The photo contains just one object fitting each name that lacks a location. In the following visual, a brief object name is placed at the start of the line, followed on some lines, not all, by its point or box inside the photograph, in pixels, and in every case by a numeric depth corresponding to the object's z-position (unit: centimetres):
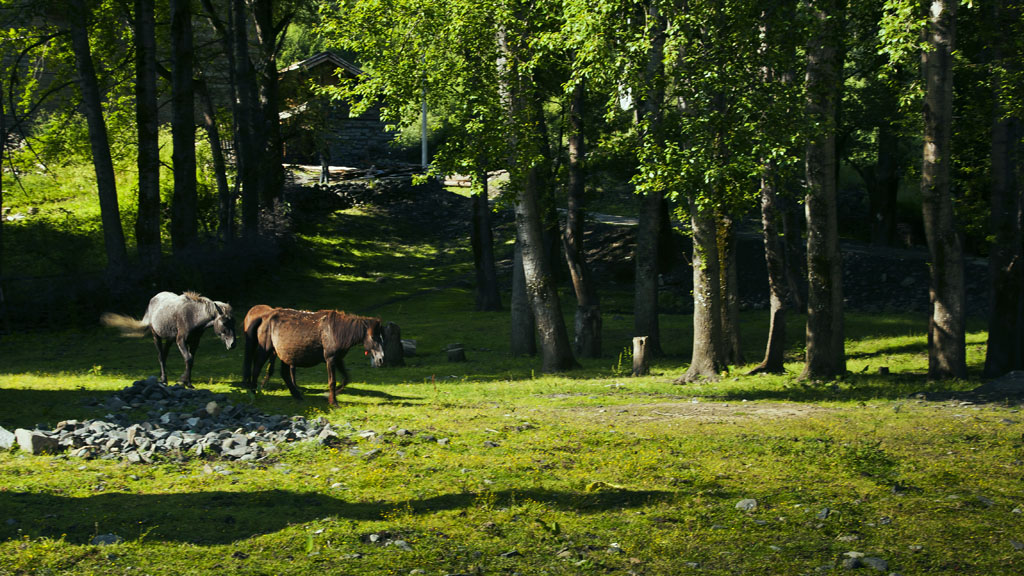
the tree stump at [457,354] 2516
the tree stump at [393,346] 2352
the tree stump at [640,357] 2170
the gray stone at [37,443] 1124
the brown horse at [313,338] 1473
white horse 1752
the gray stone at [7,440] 1149
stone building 4494
